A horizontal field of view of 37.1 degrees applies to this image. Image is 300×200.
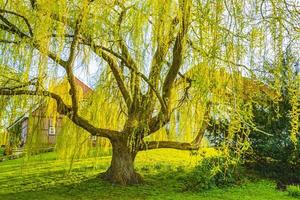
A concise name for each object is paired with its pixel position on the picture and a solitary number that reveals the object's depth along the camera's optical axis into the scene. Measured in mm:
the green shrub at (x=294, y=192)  7561
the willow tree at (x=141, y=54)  4211
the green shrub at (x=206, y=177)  7836
